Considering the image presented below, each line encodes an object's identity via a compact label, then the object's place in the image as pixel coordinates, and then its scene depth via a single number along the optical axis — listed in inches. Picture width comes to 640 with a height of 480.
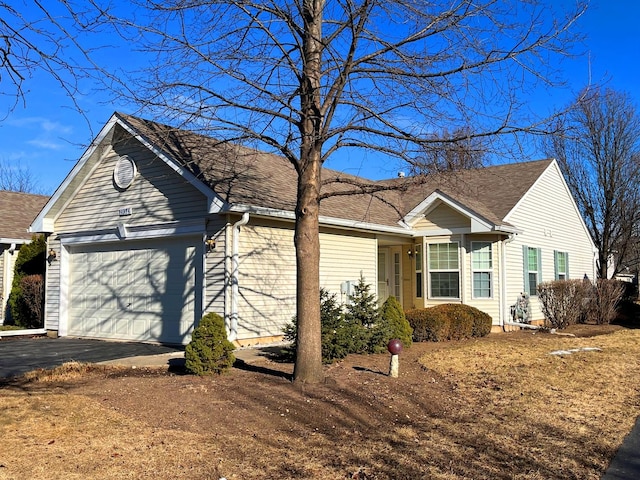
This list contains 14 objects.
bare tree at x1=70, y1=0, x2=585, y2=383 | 316.5
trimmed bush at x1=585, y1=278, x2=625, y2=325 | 772.0
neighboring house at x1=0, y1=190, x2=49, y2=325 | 717.9
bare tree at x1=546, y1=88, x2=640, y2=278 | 1091.9
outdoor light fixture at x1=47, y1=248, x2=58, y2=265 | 607.5
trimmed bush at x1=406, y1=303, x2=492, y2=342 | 547.5
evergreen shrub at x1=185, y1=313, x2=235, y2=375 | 345.7
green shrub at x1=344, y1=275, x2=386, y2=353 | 430.3
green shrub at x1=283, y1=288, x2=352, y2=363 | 395.5
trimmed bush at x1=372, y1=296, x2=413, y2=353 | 461.8
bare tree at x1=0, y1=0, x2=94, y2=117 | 201.2
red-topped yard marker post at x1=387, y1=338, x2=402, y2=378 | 351.3
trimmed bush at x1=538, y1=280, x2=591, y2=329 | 680.4
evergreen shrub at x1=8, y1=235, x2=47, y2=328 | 652.1
